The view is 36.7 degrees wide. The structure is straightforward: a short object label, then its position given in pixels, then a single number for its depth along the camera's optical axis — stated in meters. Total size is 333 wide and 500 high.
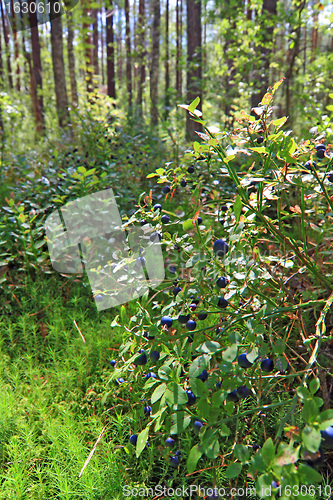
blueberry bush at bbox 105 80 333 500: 0.27
